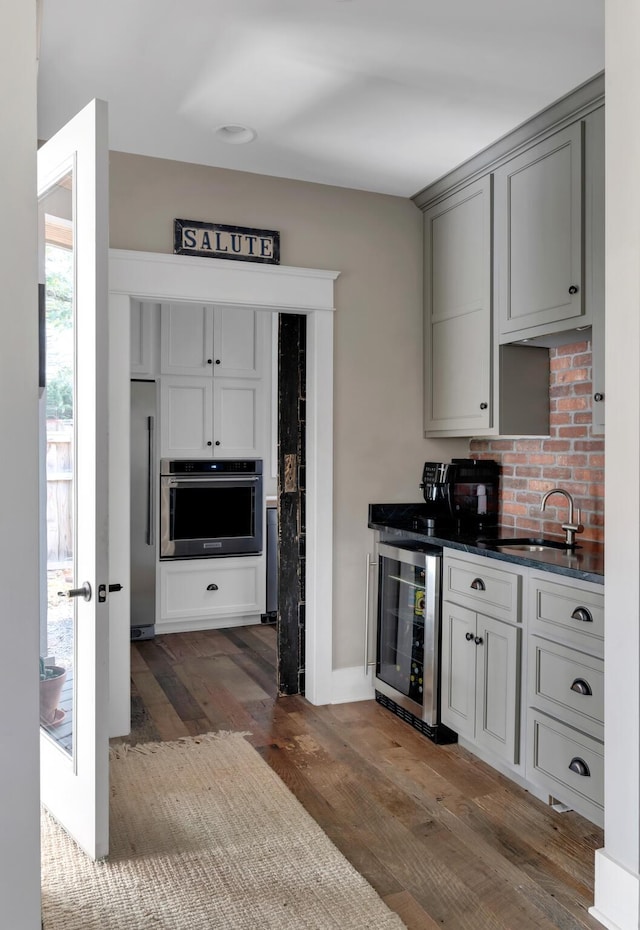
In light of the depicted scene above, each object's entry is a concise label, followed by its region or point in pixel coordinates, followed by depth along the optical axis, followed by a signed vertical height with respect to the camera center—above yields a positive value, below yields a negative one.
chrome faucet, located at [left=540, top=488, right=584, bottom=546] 2.95 -0.29
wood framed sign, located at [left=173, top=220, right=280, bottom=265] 3.29 +1.00
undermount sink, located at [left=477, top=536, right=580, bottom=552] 3.04 -0.37
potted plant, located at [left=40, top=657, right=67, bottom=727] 2.33 -0.76
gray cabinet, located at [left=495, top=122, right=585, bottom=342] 2.71 +0.88
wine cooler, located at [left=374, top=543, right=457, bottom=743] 3.12 -0.83
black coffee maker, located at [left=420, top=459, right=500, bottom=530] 3.50 -0.16
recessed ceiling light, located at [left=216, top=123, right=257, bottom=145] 2.94 +1.34
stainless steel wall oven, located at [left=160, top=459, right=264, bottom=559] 4.83 -0.35
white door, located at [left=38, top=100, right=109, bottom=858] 2.13 -0.07
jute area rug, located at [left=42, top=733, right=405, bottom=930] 1.94 -1.23
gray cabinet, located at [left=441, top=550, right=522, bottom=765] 2.66 -0.77
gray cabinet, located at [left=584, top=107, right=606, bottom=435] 2.56 +0.78
